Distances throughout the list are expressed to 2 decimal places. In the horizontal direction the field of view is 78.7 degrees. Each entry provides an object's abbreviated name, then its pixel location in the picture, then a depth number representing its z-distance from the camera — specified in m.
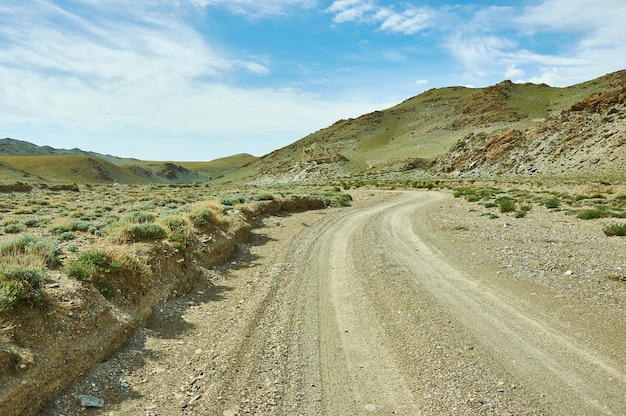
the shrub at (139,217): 12.29
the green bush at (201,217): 13.92
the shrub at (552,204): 23.73
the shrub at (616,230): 14.73
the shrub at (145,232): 10.16
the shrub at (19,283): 5.43
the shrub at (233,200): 22.27
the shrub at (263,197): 25.26
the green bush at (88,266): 7.11
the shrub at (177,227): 11.32
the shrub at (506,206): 23.42
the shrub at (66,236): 13.15
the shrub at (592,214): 19.15
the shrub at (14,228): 15.63
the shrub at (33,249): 7.41
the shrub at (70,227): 14.67
